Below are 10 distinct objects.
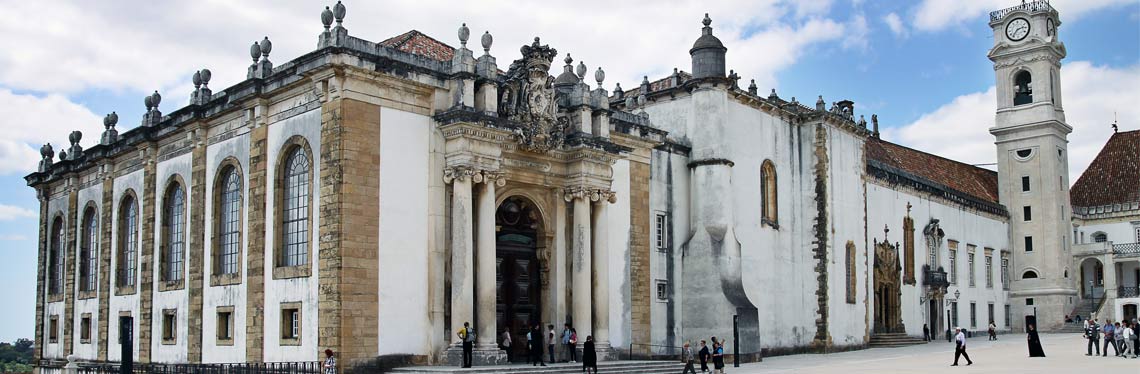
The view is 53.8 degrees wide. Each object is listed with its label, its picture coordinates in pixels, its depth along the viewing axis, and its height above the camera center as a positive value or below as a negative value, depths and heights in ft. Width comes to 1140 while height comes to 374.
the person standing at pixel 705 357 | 90.48 -5.44
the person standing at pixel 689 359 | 85.35 -5.34
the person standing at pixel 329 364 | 74.18 -4.66
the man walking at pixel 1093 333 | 106.73 -4.59
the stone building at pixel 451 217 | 81.66 +6.69
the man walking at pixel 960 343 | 92.58 -4.68
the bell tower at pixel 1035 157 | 193.98 +22.29
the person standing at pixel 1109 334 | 104.73 -4.61
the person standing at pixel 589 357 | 83.66 -5.04
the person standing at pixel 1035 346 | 102.83 -5.58
